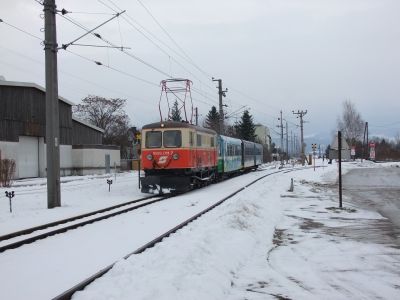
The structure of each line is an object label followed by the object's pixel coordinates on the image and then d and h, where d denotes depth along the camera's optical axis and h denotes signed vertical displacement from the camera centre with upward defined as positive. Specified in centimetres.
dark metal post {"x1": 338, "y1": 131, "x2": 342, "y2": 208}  1725 +13
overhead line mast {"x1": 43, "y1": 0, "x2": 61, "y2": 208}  1725 +173
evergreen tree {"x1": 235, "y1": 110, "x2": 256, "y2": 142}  8963 +519
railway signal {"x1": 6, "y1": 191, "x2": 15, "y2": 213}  1632 -104
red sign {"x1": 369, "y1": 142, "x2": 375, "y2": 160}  8290 +53
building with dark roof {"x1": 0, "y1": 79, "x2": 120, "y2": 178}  3594 +185
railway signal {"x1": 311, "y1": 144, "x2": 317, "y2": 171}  5331 +86
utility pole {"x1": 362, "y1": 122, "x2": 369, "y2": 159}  9501 +125
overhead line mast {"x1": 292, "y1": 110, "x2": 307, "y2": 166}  7388 +495
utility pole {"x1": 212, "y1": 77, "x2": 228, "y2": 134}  4356 +522
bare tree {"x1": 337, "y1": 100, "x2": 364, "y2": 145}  10012 +586
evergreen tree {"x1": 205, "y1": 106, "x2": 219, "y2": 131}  8475 +689
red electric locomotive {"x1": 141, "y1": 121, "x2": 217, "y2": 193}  2186 +12
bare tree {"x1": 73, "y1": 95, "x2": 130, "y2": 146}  7612 +658
